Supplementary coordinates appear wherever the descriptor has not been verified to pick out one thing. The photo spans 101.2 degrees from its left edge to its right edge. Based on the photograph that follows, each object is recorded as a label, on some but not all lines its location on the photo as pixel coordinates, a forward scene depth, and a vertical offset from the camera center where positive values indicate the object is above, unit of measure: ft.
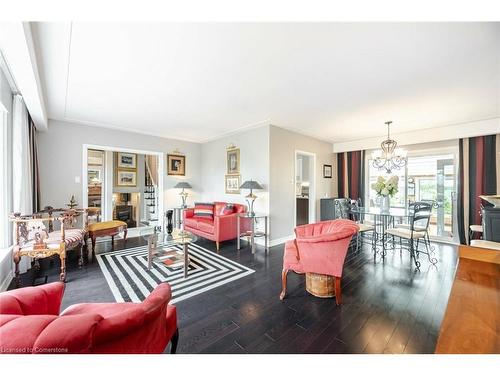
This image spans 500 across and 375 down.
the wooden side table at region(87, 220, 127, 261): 11.94 -2.55
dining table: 11.64 -2.09
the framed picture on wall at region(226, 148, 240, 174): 16.16 +2.20
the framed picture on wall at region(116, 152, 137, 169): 19.06 +2.57
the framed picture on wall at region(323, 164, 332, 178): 18.85 +1.66
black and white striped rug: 7.76 -3.88
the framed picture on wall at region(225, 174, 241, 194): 16.10 +0.32
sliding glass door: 14.82 +0.39
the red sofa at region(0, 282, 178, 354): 2.15 -1.70
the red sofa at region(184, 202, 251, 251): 13.10 -2.52
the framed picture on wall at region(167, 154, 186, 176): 17.81 +2.03
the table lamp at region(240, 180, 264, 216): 13.38 +0.07
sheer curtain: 9.00 +1.28
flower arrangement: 12.12 +0.11
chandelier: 13.07 +2.06
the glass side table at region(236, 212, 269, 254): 12.98 -2.84
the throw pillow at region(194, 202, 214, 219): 15.72 -1.74
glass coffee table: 9.65 -2.98
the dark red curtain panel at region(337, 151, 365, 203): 18.74 +1.35
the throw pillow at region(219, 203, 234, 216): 14.87 -1.60
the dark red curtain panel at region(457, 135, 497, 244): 13.08 +0.85
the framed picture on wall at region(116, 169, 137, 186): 19.08 +0.92
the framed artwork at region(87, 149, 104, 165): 17.90 +2.65
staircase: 20.61 -0.36
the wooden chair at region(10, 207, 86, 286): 8.09 -2.37
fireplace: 19.81 -2.66
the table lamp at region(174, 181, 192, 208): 17.34 +0.05
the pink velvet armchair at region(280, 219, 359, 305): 6.69 -2.29
